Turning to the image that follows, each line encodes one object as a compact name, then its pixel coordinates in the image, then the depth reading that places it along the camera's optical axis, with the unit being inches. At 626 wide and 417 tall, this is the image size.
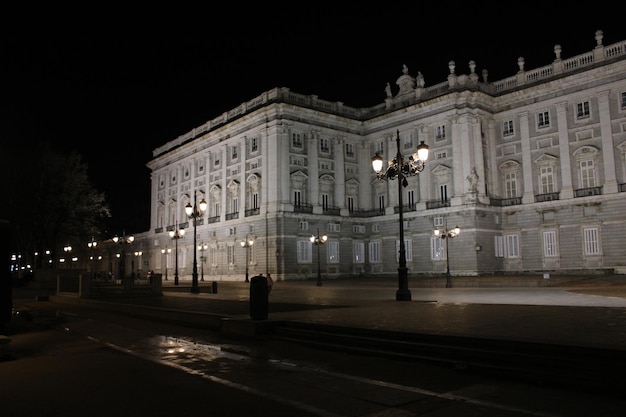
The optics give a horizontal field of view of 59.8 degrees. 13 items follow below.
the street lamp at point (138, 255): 3175.9
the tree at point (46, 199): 1866.4
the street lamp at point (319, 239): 1908.6
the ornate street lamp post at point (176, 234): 1677.7
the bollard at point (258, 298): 580.7
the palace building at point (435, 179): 1843.0
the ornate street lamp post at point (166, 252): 2982.0
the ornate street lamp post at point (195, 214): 1357.0
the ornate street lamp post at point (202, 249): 2635.3
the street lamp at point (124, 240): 1945.5
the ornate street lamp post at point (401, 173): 852.6
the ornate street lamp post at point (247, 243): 2197.8
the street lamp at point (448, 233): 1438.2
